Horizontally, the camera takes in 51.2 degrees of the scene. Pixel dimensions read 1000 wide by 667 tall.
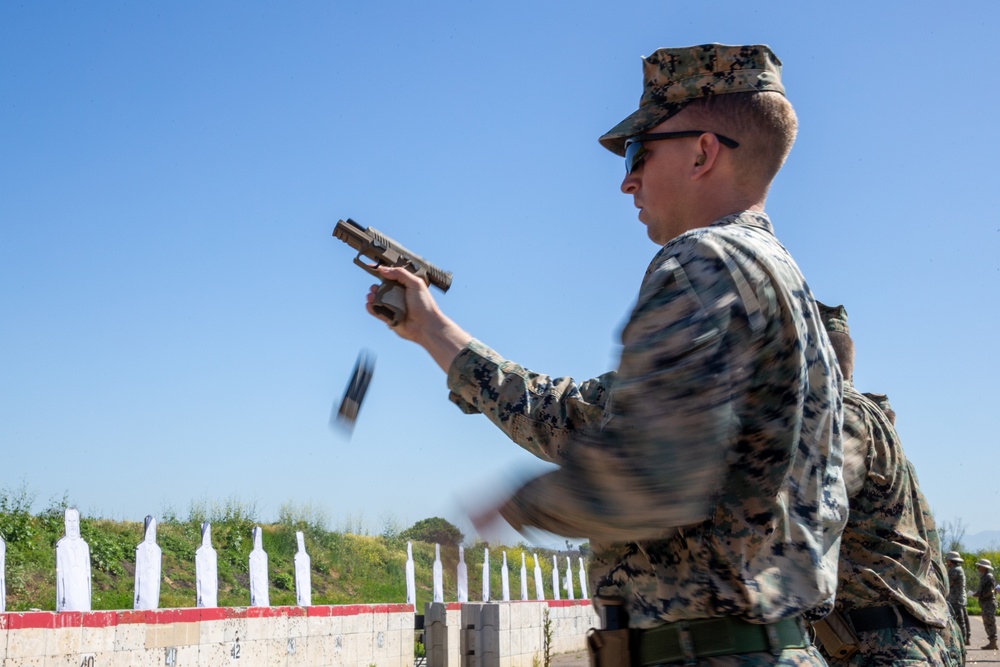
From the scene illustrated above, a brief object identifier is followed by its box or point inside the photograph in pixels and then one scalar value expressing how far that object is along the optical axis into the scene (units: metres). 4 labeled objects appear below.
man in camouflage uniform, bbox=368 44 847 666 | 1.59
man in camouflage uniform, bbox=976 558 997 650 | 21.22
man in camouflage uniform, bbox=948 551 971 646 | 18.67
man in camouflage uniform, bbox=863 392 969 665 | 4.20
